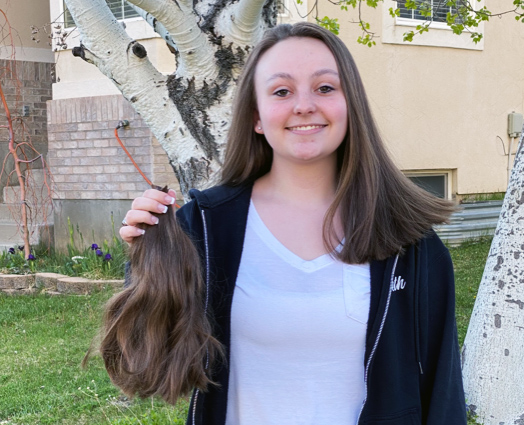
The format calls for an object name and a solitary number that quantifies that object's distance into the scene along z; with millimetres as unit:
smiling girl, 2023
